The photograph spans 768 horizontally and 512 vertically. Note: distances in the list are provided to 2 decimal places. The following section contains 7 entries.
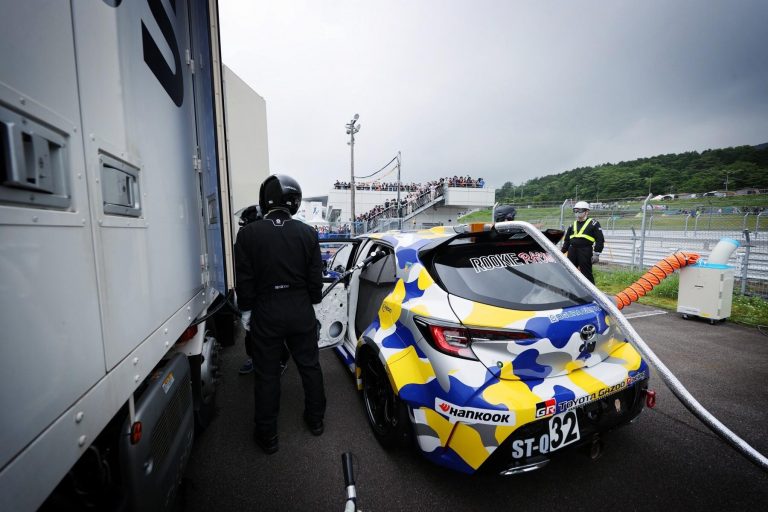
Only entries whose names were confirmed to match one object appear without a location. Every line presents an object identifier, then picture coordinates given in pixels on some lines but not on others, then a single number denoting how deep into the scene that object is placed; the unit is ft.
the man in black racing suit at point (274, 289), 7.52
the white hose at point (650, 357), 4.67
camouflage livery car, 5.42
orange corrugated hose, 8.90
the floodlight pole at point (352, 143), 62.67
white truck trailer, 2.24
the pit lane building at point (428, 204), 93.73
